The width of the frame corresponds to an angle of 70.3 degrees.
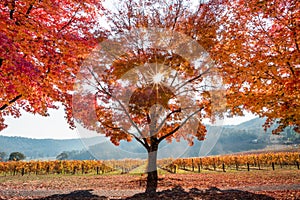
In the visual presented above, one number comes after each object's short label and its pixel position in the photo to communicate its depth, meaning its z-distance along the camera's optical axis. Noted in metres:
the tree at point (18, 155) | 62.49
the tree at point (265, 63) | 5.83
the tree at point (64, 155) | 104.21
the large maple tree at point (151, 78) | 9.48
